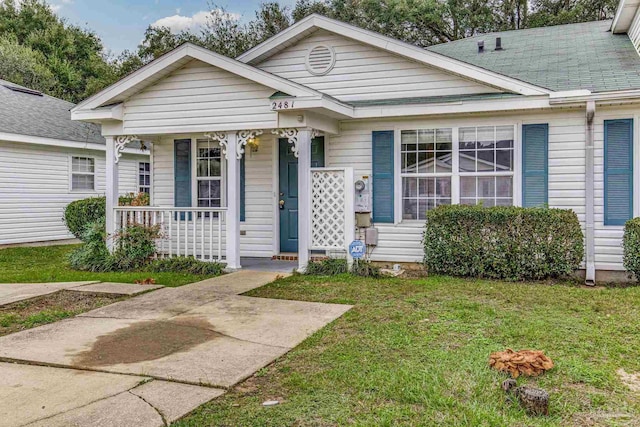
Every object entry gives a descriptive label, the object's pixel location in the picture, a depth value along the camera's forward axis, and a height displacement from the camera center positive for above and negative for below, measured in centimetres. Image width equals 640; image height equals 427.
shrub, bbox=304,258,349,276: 795 -101
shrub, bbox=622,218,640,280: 680 -61
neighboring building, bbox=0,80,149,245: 1241 +102
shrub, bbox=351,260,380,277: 784 -103
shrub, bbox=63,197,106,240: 1211 -23
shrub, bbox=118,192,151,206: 938 +6
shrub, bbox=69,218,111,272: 871 -88
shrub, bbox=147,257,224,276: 819 -103
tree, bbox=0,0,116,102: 2606 +853
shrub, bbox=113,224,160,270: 870 -74
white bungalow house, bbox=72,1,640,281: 750 +110
